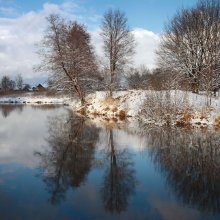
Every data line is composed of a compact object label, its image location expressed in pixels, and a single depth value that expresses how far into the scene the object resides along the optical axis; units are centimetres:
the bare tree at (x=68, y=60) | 2839
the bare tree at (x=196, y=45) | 2335
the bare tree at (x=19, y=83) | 10010
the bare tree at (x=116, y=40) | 2861
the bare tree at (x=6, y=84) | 9417
